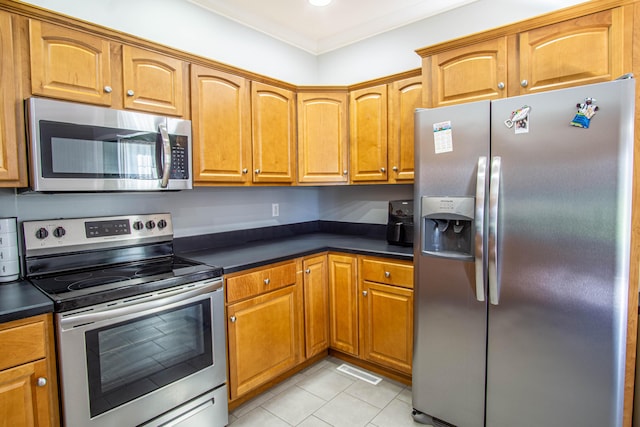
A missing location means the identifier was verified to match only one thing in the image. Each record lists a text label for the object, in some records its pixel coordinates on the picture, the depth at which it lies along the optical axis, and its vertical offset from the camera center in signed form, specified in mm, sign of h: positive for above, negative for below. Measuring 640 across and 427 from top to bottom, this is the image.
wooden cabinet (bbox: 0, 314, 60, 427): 1279 -646
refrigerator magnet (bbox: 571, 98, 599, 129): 1479 +335
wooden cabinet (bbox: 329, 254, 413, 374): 2301 -779
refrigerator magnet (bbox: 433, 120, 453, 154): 1834 +300
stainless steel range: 1456 -564
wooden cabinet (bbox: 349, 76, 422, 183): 2510 +485
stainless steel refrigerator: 1488 -299
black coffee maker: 2520 -197
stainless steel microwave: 1581 +254
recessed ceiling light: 2602 +1437
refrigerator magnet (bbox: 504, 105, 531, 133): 1625 +342
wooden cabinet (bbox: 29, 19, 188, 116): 1599 +645
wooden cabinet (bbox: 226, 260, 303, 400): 2064 -795
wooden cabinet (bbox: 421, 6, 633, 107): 1645 +699
